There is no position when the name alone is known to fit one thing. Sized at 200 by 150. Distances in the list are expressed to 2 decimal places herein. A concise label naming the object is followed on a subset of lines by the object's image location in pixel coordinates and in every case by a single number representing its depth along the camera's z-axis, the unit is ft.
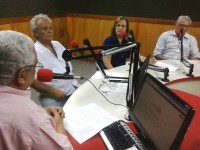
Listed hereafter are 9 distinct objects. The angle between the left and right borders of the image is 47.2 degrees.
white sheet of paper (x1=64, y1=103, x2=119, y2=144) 4.12
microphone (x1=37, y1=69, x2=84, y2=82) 3.63
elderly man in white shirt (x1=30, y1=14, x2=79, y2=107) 6.72
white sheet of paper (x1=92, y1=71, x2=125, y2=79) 7.08
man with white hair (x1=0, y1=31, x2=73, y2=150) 2.84
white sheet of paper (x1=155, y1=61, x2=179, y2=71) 8.17
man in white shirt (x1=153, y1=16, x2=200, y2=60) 11.32
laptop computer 2.84
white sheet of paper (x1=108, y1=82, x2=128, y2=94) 6.14
